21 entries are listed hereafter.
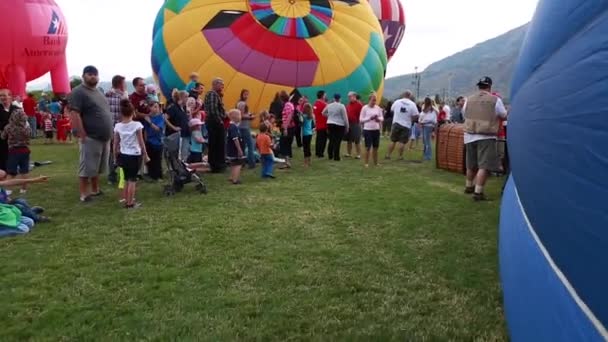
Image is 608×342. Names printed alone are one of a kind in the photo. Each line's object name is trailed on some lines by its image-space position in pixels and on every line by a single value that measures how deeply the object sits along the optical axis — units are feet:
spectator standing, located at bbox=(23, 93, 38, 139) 52.70
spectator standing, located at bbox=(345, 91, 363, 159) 37.60
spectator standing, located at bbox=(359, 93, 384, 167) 33.53
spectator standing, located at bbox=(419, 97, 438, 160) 38.73
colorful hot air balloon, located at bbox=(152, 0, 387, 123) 43.55
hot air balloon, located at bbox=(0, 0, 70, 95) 53.47
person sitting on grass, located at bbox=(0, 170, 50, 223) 18.30
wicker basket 31.53
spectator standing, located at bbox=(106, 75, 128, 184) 25.75
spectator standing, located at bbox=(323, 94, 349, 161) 35.55
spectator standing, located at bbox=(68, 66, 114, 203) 20.99
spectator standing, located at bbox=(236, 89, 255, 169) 31.14
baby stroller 24.00
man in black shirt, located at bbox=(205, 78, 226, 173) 27.84
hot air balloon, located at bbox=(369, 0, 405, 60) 78.07
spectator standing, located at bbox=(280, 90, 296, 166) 35.19
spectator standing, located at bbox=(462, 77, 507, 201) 21.86
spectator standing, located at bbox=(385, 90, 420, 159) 35.58
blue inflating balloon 4.63
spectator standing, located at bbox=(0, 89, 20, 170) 23.08
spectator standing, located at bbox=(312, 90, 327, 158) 37.55
